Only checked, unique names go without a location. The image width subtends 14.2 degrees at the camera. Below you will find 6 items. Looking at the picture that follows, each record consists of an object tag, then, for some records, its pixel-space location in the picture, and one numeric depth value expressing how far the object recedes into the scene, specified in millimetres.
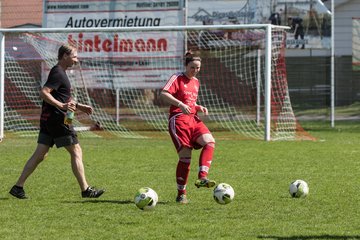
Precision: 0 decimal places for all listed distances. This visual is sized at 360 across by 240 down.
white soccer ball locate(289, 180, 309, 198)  15484
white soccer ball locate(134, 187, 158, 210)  14022
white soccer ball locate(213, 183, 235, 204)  14531
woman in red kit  15471
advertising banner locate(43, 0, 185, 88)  38150
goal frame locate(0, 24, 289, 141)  30185
